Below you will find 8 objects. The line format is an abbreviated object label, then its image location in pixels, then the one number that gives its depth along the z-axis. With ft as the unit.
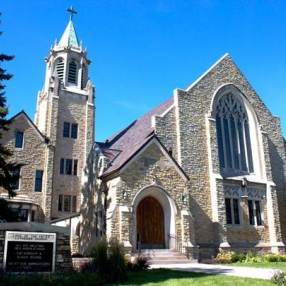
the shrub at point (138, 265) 48.65
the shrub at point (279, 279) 30.12
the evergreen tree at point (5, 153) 54.75
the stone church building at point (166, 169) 67.56
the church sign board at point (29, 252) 36.94
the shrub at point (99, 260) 40.32
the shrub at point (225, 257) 68.52
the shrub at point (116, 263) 39.14
